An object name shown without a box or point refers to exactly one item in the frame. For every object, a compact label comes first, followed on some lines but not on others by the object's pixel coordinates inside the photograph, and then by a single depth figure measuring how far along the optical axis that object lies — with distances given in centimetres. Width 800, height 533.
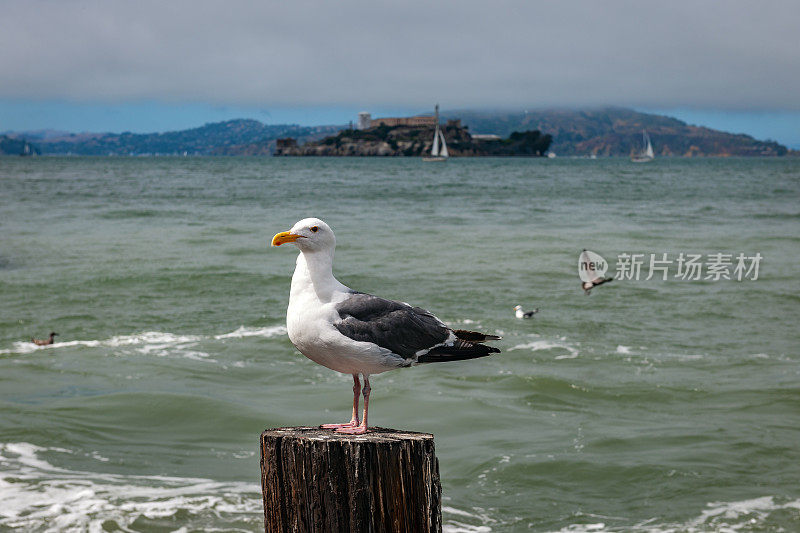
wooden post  314
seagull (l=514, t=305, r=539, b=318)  1351
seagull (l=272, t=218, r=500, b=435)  318
